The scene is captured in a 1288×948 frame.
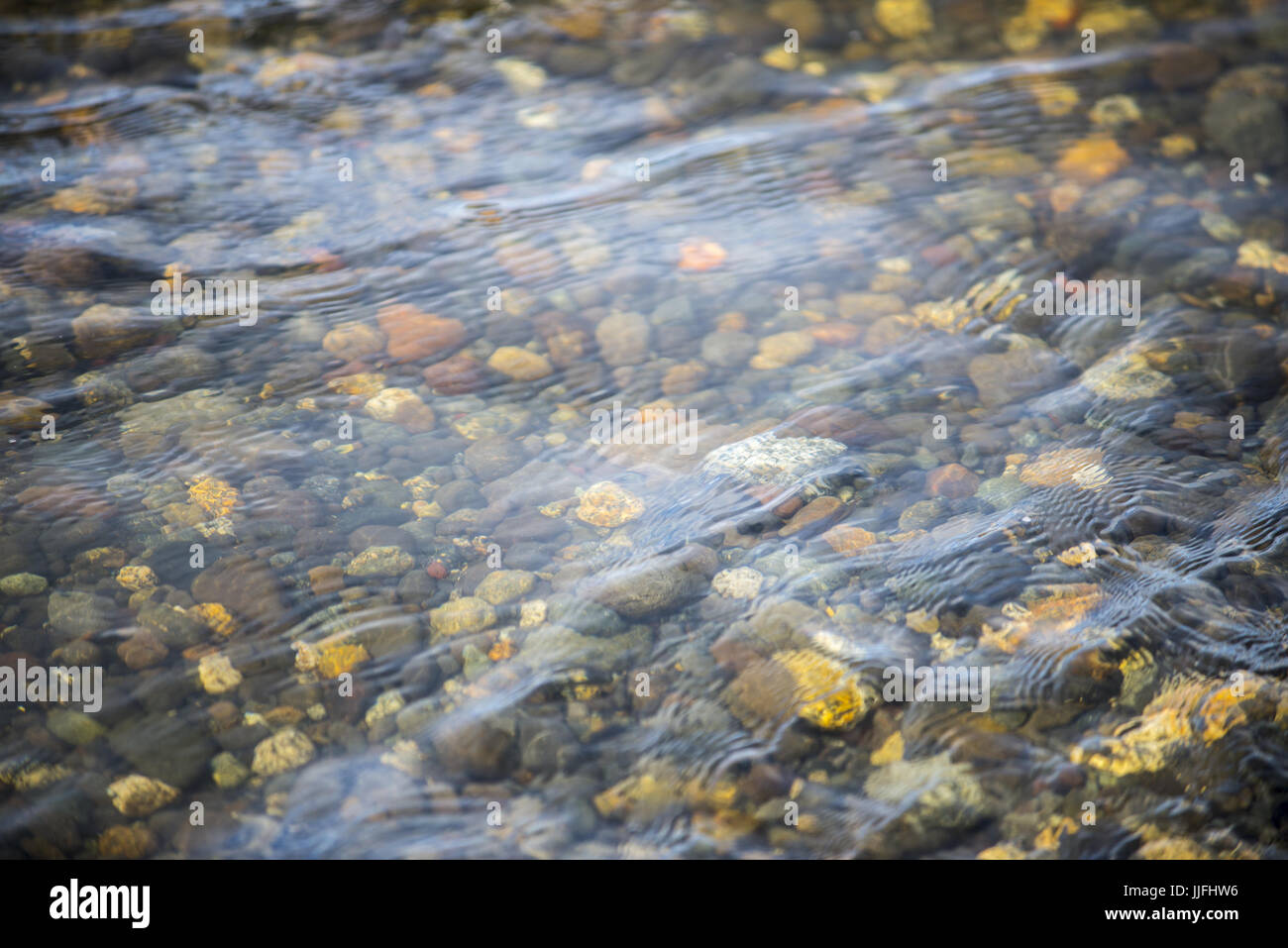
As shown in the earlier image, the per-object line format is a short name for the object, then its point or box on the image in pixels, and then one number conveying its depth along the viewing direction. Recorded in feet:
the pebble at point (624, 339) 11.27
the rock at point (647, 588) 8.39
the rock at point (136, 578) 8.46
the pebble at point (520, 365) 11.03
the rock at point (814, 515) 9.11
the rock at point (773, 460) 9.58
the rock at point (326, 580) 8.52
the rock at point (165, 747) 7.18
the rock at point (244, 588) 8.32
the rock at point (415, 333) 11.23
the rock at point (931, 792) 6.83
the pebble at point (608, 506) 9.34
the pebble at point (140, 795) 6.97
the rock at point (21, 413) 10.00
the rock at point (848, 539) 8.83
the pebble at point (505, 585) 8.52
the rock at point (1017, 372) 10.42
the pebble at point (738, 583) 8.51
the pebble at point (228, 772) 7.14
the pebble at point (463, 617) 8.25
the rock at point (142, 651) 7.88
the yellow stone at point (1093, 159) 13.23
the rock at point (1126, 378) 10.19
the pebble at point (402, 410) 10.30
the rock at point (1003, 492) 9.18
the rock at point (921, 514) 9.05
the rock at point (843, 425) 10.00
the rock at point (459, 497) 9.46
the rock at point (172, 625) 8.06
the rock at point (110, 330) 10.87
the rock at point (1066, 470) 9.27
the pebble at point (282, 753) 7.25
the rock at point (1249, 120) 13.43
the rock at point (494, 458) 9.85
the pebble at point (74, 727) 7.36
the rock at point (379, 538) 8.96
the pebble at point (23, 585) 8.30
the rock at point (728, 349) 11.12
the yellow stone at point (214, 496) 9.23
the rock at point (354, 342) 11.14
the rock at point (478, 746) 7.25
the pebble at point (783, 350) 11.06
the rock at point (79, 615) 8.06
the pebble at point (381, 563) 8.70
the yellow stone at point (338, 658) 7.89
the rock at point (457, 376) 10.76
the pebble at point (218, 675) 7.73
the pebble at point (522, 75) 15.40
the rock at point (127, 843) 6.79
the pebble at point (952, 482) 9.35
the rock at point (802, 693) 7.47
